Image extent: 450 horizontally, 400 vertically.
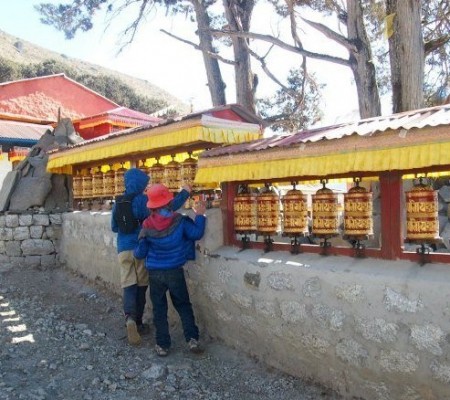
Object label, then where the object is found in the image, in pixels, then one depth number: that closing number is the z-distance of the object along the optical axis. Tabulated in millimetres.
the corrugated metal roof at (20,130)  17016
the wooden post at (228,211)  4719
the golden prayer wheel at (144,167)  5976
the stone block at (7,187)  8250
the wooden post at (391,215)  3473
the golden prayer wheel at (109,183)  6988
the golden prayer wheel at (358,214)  3816
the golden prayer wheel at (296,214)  4211
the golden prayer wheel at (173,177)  5438
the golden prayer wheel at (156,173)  5633
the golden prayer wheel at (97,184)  7246
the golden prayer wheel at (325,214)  4027
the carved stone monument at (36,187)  8234
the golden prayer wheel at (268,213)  4414
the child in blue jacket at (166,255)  4371
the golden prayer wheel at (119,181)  6613
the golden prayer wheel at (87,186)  7645
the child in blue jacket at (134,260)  4952
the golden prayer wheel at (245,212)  4535
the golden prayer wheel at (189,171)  5262
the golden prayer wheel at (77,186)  7916
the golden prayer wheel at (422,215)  3439
